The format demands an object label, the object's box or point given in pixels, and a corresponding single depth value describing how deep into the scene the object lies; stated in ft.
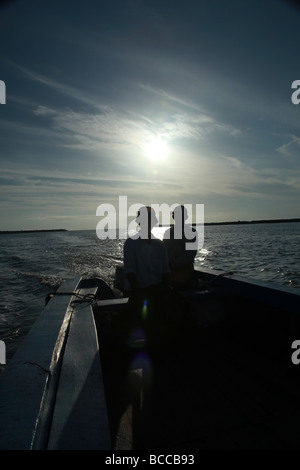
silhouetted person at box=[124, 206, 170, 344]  11.15
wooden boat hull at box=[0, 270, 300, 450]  5.26
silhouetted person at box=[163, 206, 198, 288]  14.97
